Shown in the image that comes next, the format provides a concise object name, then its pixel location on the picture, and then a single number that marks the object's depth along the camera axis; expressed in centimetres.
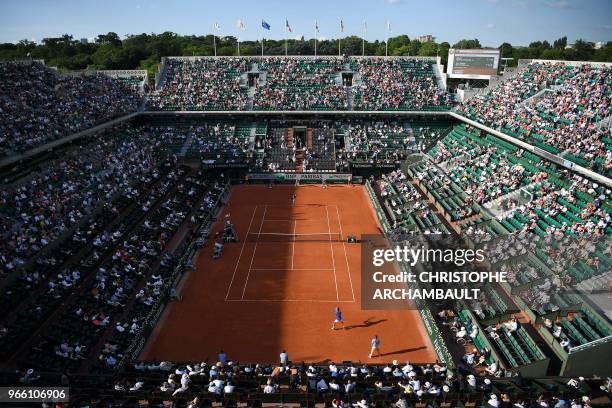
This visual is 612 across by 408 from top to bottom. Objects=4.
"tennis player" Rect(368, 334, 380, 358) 1848
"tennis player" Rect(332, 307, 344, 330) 2062
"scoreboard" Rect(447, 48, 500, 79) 5028
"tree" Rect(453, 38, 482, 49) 11181
